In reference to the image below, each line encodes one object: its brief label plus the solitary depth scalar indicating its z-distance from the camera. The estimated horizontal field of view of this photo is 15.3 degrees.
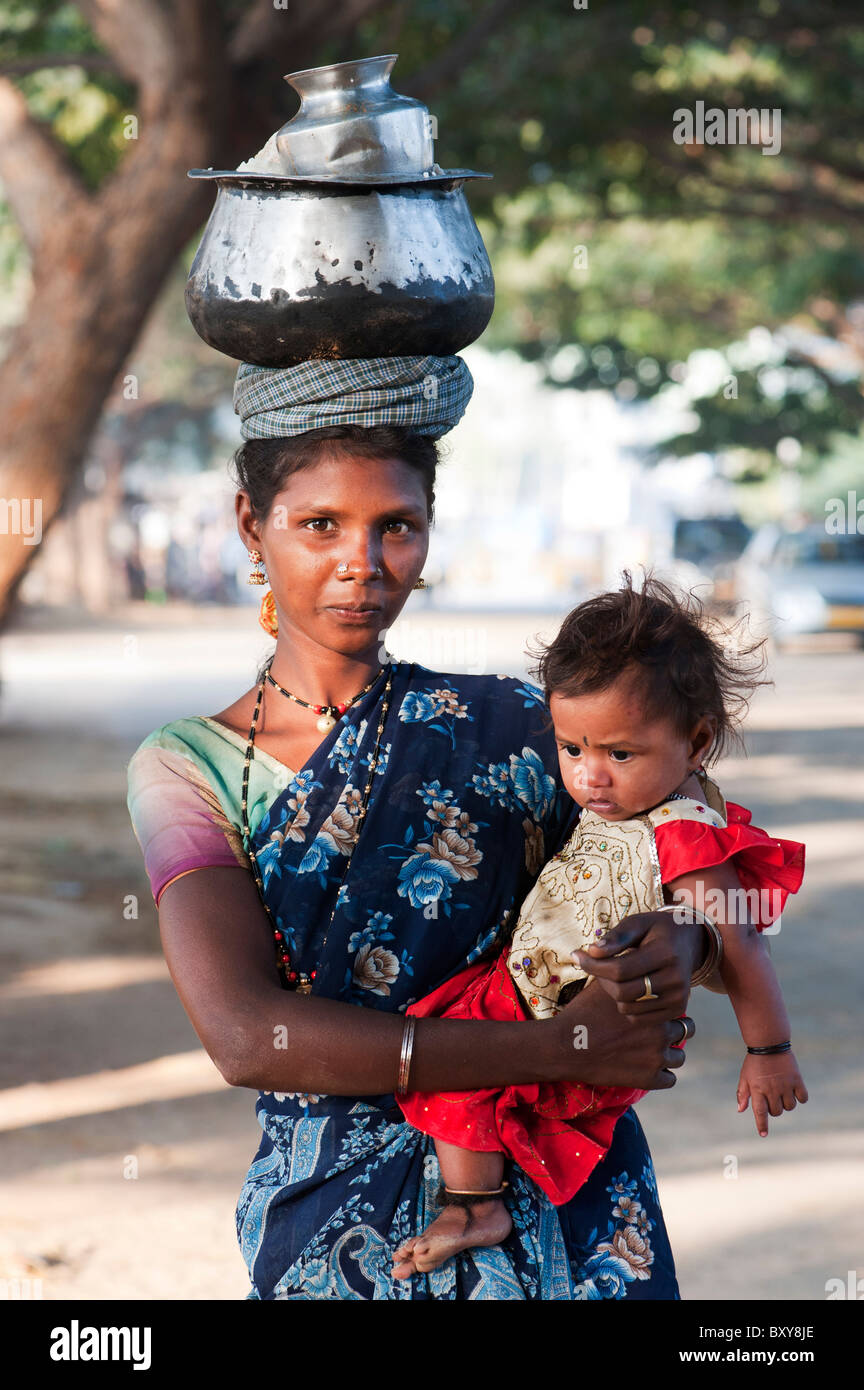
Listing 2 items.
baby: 2.63
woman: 2.57
